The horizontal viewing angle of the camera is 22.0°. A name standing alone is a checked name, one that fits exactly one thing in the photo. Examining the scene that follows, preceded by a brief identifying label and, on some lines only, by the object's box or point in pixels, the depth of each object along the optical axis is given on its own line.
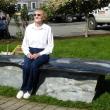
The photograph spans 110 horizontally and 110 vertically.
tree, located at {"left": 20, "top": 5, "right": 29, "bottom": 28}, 12.08
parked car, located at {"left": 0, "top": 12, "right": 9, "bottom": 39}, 12.06
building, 32.22
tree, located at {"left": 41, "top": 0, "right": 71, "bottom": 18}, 11.16
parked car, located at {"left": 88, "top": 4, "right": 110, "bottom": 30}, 15.33
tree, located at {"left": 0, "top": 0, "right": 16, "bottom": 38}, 11.69
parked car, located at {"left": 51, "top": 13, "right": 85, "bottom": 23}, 23.63
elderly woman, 4.96
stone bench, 4.73
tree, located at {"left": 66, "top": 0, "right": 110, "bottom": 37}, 11.01
